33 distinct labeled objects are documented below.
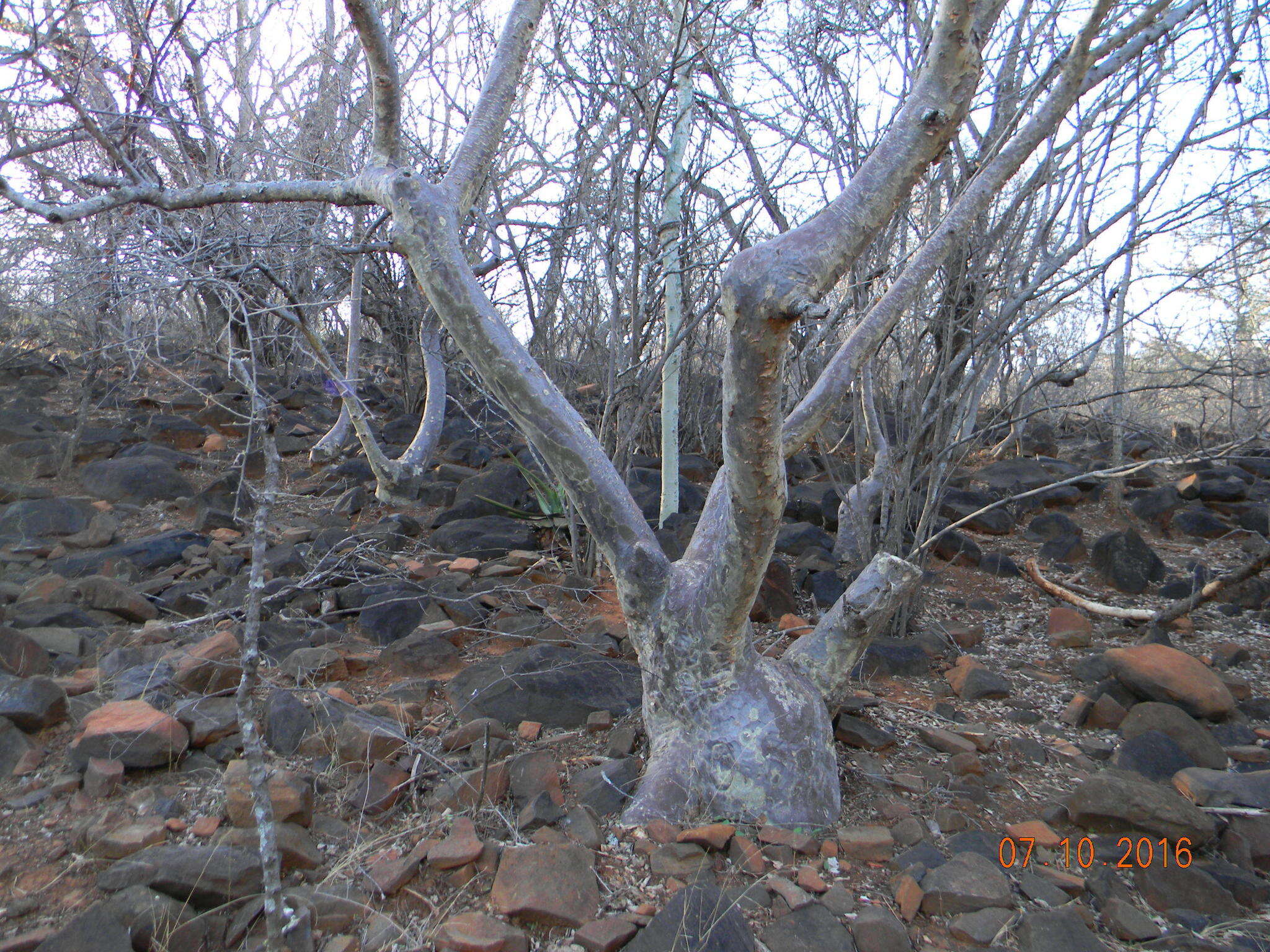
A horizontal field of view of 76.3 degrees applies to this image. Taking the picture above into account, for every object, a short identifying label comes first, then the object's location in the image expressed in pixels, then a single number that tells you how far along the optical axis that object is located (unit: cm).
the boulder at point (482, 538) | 502
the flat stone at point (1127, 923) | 192
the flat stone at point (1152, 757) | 272
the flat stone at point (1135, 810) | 228
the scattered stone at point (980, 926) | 190
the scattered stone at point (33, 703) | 262
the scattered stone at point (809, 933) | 183
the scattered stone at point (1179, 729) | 279
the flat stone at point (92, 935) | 167
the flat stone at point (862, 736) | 286
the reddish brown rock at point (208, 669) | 299
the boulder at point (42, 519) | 500
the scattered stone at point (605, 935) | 182
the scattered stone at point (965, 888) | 198
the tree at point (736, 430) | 192
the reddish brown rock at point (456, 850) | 205
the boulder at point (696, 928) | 178
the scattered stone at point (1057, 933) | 184
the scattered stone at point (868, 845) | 222
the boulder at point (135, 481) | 601
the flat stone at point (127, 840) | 205
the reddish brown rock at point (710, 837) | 218
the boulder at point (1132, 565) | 478
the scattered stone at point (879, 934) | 185
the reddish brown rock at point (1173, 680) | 312
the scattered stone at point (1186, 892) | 204
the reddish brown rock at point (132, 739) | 245
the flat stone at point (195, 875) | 188
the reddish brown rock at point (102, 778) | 234
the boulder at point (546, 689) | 303
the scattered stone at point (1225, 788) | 239
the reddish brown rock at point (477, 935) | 177
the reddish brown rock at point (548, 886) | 190
